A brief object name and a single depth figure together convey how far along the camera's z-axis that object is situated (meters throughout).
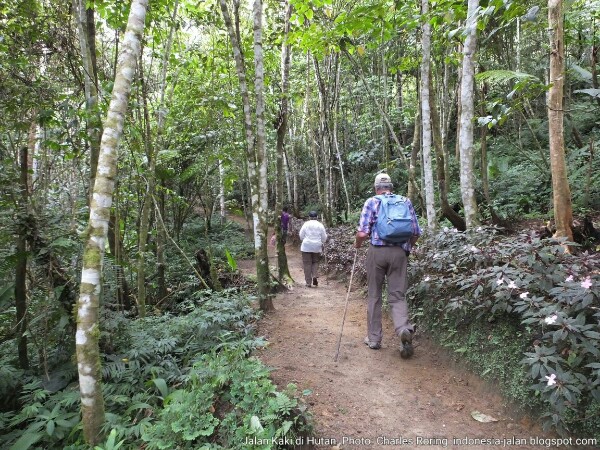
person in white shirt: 9.79
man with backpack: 4.97
